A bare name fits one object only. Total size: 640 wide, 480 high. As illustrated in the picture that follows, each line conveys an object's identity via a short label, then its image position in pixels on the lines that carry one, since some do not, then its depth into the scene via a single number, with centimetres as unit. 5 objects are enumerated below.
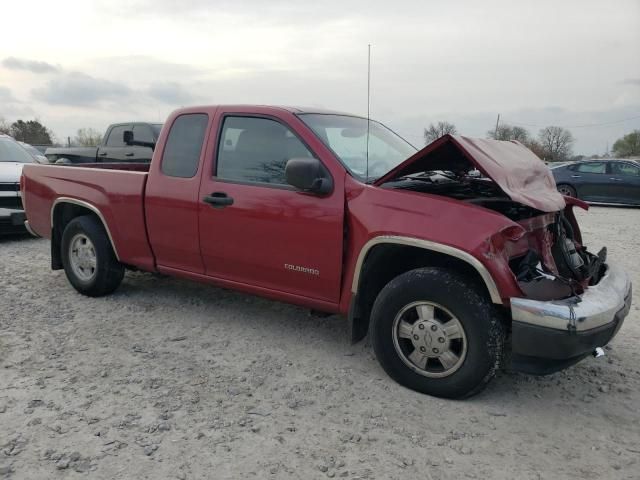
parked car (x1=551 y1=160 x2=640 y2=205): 1506
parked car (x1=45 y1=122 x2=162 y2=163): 1172
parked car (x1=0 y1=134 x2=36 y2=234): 785
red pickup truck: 319
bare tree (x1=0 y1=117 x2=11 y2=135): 4050
